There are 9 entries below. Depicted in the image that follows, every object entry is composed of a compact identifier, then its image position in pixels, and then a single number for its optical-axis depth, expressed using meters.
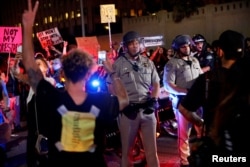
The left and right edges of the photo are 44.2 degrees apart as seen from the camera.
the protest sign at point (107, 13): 8.53
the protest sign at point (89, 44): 7.66
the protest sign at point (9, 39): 7.57
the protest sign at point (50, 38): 8.49
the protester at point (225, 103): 2.19
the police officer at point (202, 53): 6.50
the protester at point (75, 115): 2.36
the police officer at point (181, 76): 4.83
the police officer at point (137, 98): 4.23
